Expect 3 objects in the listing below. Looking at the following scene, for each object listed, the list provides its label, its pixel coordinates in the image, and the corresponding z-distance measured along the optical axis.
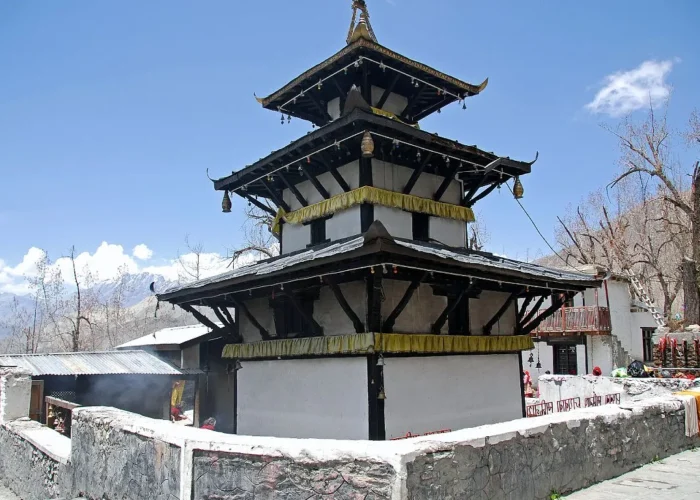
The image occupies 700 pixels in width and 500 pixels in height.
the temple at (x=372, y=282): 10.61
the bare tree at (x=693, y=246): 34.62
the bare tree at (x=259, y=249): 37.11
